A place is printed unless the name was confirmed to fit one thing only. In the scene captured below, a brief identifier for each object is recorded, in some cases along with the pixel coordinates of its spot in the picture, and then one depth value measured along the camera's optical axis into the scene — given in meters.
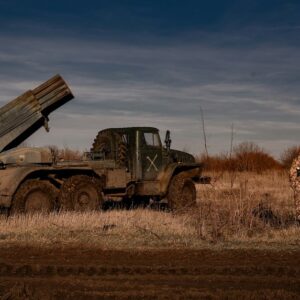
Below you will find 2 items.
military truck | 15.57
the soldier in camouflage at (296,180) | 13.35
